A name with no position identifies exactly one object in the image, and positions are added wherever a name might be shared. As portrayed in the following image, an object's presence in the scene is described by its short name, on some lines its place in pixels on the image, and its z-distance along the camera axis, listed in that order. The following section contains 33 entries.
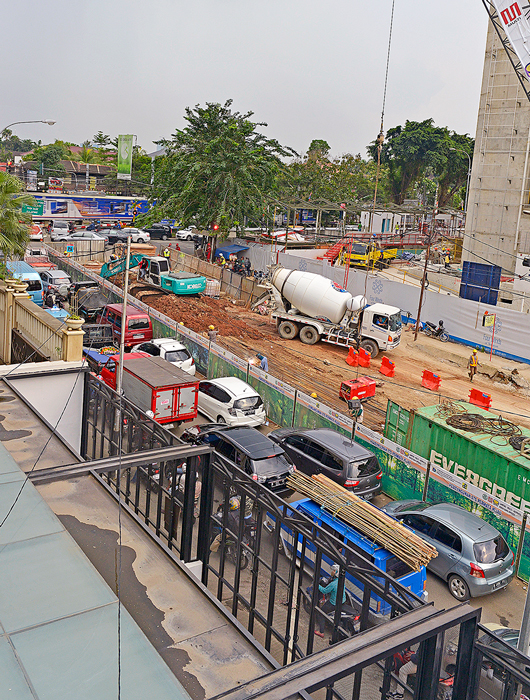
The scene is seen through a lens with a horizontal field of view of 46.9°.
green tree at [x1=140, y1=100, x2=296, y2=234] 44.88
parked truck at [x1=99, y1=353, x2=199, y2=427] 18.17
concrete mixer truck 27.09
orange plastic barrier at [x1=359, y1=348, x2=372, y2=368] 26.19
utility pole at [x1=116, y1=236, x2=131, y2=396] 16.91
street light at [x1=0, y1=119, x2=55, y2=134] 22.52
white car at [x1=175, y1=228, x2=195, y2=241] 66.12
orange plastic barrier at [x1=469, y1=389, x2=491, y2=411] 21.02
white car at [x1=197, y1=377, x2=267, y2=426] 18.55
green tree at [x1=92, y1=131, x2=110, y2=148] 111.95
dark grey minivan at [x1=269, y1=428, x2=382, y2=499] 14.56
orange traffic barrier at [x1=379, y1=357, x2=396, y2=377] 25.28
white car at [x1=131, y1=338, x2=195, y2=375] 22.00
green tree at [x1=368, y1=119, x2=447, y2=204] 92.19
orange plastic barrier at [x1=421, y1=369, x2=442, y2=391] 23.81
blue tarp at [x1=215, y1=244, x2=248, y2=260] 48.50
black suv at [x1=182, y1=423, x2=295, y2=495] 14.17
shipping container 13.15
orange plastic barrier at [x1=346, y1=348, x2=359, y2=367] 26.08
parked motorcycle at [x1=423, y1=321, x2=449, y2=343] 31.30
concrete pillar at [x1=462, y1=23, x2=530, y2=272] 40.34
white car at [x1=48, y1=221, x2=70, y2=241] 56.22
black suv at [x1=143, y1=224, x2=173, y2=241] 65.75
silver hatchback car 11.62
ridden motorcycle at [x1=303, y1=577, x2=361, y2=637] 9.07
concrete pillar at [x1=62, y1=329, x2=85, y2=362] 12.01
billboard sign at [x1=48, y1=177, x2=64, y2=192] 77.25
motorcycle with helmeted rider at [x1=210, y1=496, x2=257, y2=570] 11.39
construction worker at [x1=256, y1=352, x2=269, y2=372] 22.33
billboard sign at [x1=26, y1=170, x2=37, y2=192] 78.96
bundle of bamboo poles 10.41
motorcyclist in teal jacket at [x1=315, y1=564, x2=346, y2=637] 9.80
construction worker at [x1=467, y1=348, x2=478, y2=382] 25.77
